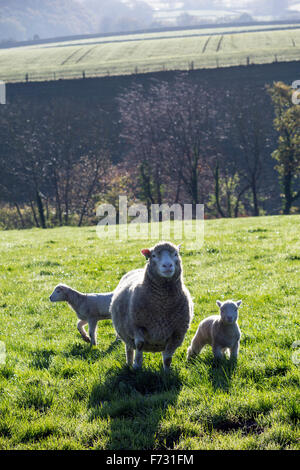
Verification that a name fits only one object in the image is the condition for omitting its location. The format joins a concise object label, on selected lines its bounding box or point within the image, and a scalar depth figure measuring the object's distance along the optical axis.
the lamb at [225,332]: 12.56
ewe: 12.01
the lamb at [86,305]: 16.52
